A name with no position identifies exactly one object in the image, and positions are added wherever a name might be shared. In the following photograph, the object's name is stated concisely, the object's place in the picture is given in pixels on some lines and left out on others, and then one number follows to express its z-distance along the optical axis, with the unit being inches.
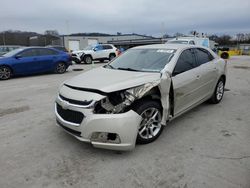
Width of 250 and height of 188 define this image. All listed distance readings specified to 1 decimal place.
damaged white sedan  115.9
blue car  389.6
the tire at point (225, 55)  866.4
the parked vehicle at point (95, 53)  680.4
